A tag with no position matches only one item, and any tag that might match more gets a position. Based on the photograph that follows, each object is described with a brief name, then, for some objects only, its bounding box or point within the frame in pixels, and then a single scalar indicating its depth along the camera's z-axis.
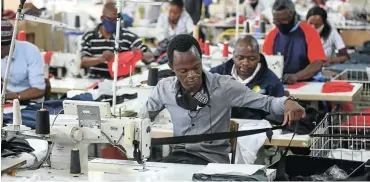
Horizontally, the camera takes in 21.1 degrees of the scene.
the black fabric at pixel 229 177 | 3.92
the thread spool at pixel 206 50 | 8.25
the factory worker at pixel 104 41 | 8.69
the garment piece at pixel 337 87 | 7.12
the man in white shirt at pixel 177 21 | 11.04
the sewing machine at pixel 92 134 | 4.23
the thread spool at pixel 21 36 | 7.63
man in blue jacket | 6.17
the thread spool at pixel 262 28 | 9.99
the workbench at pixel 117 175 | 4.13
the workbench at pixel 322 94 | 6.97
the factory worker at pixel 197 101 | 4.77
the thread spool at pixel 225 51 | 8.22
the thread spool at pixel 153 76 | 6.23
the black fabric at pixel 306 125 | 5.64
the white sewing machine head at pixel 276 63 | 7.34
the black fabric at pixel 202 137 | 4.59
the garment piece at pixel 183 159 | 4.80
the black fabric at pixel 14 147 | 4.52
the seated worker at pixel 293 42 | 8.07
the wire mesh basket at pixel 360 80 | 7.47
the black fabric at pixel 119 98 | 6.38
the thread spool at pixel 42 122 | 4.14
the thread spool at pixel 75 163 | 4.15
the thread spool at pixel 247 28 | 9.26
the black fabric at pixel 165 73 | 6.59
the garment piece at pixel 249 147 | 5.50
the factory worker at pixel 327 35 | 10.03
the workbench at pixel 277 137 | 5.46
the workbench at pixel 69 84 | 7.82
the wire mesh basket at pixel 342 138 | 4.82
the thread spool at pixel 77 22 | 11.94
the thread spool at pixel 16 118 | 4.21
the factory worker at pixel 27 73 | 6.93
